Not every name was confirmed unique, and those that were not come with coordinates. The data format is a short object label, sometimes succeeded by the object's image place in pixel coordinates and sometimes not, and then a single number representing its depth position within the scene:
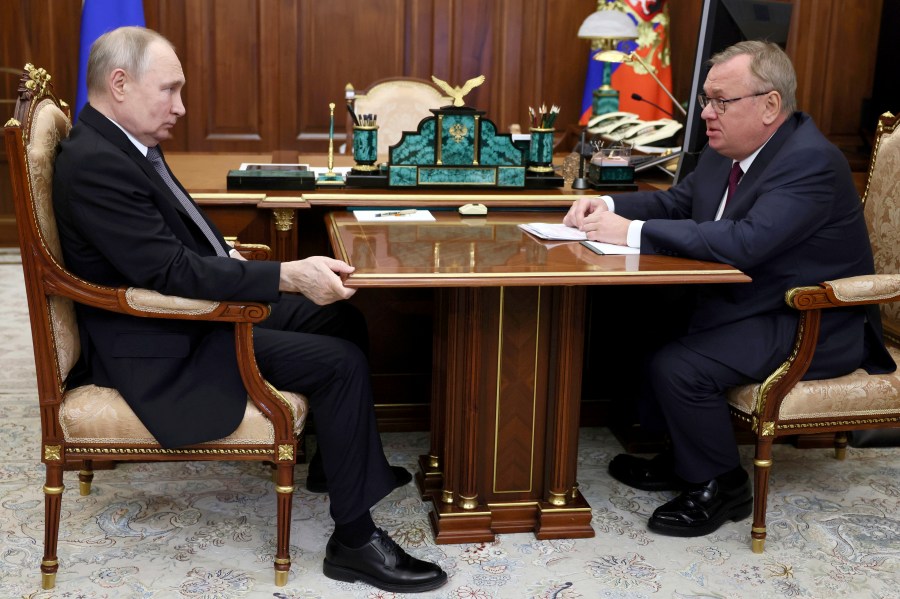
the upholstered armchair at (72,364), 2.31
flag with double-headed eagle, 5.86
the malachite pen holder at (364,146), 3.38
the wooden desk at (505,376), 2.61
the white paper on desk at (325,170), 3.60
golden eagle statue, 3.30
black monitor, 3.38
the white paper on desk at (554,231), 2.80
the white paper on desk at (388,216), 3.03
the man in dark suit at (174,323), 2.30
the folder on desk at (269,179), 3.28
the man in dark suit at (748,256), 2.67
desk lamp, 4.81
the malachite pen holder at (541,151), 3.45
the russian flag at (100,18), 5.48
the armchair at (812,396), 2.66
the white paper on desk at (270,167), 3.45
